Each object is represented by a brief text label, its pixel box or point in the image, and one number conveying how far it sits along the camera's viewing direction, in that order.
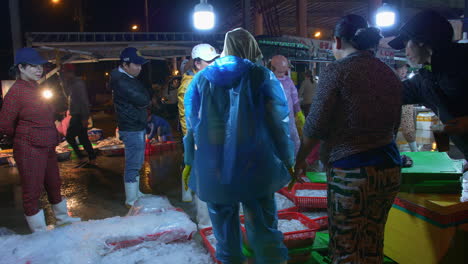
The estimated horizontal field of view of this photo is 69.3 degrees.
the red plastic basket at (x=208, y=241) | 3.23
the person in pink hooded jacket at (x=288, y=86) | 5.36
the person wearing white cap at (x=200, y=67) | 4.03
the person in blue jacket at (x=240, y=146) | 2.44
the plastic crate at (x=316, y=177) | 5.04
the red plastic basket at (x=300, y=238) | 3.22
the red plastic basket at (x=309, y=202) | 4.52
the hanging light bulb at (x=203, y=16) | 7.73
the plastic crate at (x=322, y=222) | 3.85
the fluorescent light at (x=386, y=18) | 10.41
